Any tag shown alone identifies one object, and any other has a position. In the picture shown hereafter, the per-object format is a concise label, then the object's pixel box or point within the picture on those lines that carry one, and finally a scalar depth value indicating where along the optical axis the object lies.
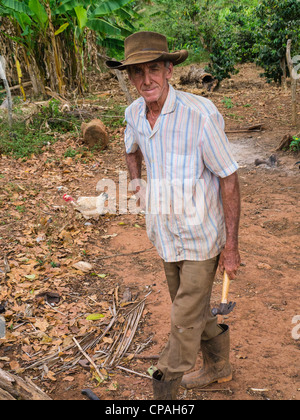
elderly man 2.21
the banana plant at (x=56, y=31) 10.22
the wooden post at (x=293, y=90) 8.97
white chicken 5.83
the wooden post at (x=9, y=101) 8.18
